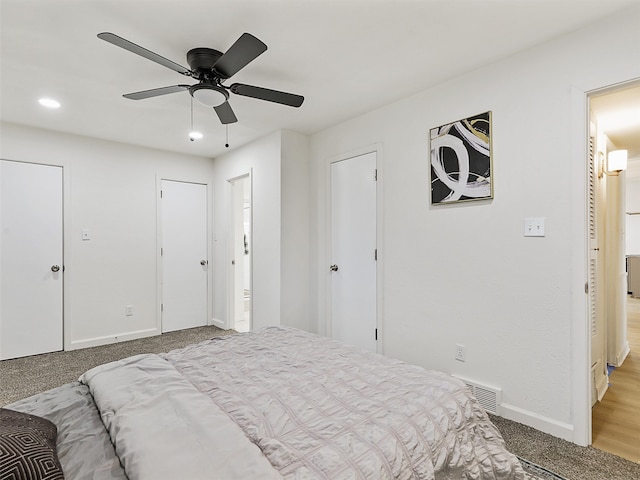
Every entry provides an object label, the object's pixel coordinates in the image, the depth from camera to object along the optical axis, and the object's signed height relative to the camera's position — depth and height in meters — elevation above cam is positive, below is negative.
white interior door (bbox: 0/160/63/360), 3.54 -0.19
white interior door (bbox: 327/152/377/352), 3.31 -0.13
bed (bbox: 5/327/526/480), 0.99 -0.63
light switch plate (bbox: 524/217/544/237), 2.18 +0.07
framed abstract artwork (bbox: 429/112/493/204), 2.46 +0.58
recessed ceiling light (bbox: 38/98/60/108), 3.01 +1.22
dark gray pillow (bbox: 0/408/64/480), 0.80 -0.54
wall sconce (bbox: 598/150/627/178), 3.13 +0.69
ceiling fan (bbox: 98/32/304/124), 1.95 +0.97
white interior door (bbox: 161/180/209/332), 4.64 -0.21
